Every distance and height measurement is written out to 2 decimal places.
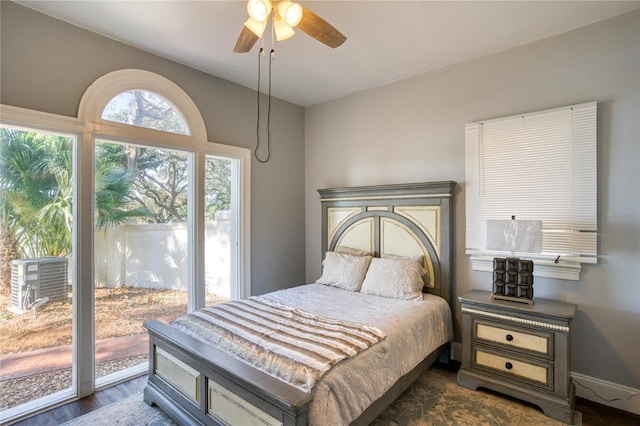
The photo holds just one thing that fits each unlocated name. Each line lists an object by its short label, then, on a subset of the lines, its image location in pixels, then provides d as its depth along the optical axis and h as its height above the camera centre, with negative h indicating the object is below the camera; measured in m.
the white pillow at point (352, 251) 3.62 -0.46
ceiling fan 1.76 +1.12
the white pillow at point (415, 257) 3.16 -0.49
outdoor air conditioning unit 2.39 -0.52
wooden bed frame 1.61 -0.85
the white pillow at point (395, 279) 2.94 -0.66
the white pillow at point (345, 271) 3.26 -0.63
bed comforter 1.62 -0.87
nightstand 2.22 -1.07
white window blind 2.46 +0.29
